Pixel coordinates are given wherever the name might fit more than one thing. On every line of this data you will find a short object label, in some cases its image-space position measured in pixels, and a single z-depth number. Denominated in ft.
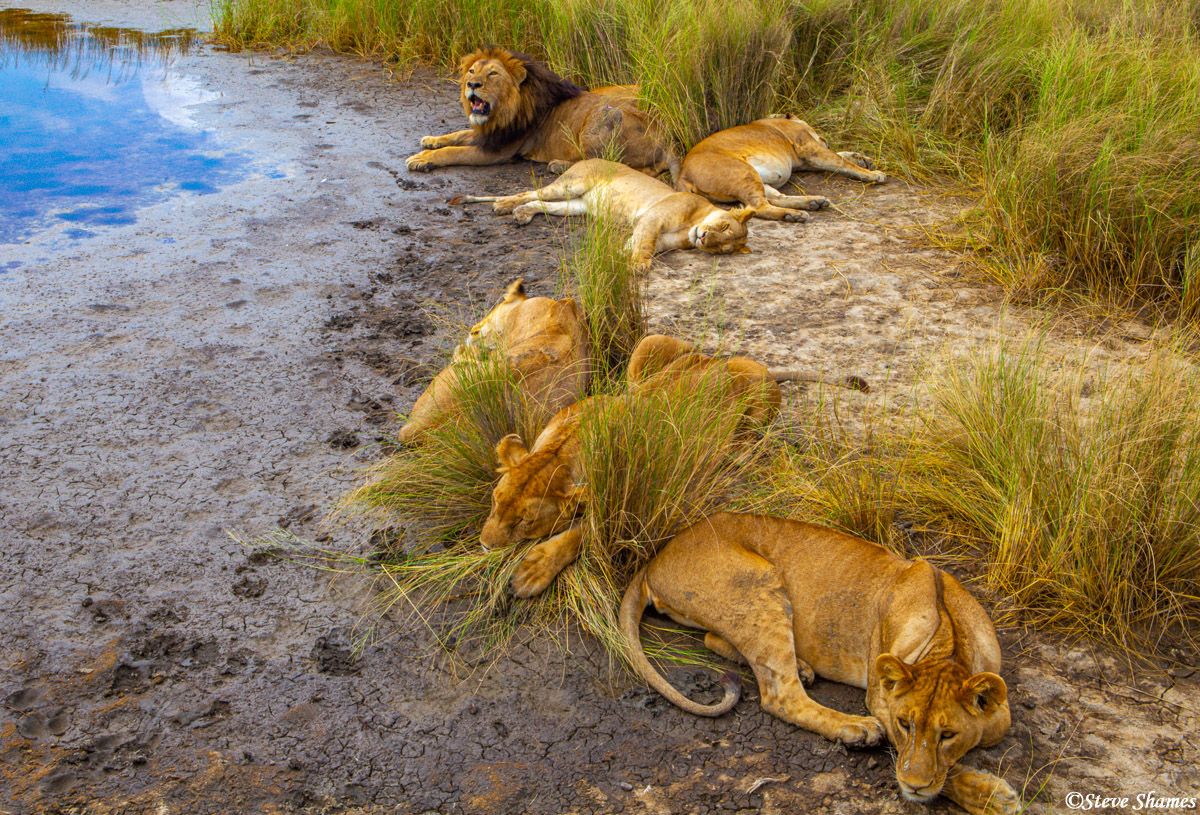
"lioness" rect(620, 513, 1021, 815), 8.84
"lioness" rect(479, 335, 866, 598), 11.85
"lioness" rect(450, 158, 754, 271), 22.25
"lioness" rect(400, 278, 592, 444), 14.35
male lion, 27.43
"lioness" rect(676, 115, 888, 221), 24.91
